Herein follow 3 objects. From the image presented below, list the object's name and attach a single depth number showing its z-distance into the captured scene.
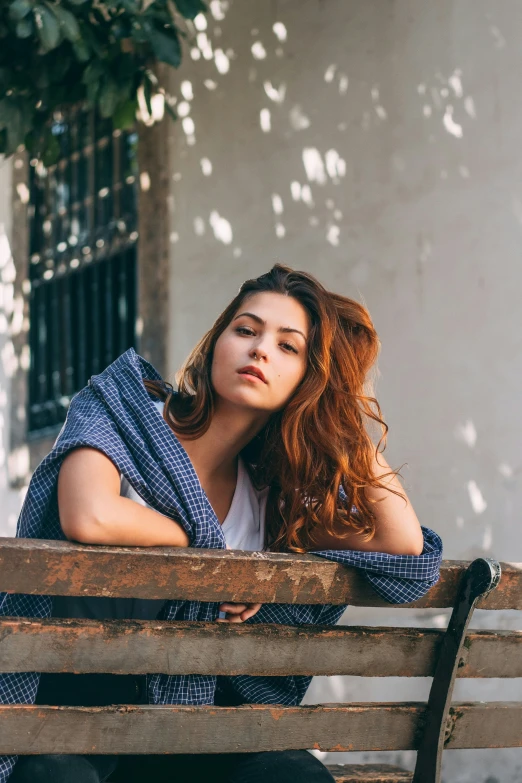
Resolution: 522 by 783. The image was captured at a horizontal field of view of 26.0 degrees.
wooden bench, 2.06
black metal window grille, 7.34
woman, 2.40
